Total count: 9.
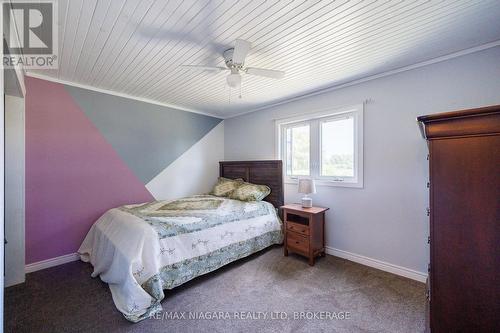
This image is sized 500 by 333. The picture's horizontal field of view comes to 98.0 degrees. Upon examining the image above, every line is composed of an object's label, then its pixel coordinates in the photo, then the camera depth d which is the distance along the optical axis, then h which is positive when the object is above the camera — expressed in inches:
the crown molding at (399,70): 80.0 +42.9
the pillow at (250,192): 140.6 -17.8
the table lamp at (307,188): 116.8 -12.4
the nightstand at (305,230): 110.7 -34.6
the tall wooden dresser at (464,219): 33.9 -9.1
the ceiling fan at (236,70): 78.8 +37.0
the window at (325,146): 114.6 +11.4
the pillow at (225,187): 154.6 -15.4
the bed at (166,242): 75.2 -33.3
